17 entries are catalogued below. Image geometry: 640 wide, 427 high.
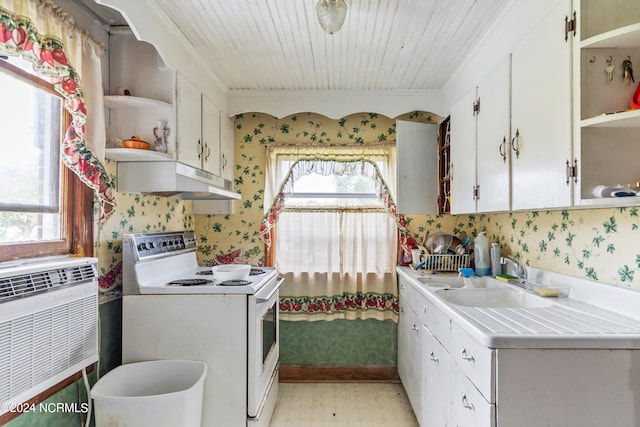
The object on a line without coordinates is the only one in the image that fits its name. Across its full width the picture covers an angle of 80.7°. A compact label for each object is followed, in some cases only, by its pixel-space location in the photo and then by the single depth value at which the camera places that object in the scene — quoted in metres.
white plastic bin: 1.58
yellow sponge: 1.72
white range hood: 2.06
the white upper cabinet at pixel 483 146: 1.83
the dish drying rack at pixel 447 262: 2.67
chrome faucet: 2.10
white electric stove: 1.94
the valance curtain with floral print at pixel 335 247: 3.12
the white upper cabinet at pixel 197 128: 2.13
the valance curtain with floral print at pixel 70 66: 1.27
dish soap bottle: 2.42
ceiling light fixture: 1.54
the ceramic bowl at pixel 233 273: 2.22
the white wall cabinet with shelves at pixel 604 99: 1.27
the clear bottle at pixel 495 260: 2.33
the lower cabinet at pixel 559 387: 1.18
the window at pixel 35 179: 1.44
